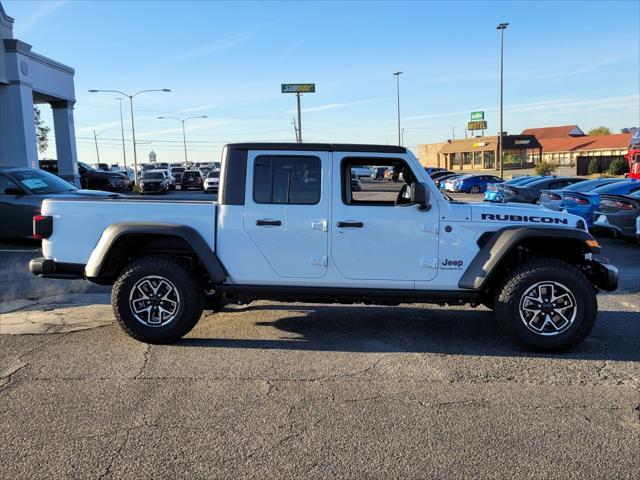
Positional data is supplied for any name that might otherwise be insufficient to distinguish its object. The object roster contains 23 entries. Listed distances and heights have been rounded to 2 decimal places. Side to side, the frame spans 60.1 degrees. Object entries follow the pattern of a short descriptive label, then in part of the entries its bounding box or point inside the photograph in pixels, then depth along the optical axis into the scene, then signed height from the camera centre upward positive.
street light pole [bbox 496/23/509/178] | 40.22 +6.79
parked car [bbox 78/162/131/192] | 33.27 -0.33
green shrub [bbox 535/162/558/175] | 56.84 -0.89
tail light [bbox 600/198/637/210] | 11.81 -1.00
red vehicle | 27.89 +0.09
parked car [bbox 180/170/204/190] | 41.31 -0.60
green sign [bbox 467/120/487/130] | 93.69 +6.28
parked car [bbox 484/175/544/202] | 20.33 -1.14
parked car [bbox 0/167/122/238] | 10.89 -0.47
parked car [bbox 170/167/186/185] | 53.07 +0.05
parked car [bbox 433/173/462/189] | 41.58 -1.08
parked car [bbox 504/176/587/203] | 19.03 -0.98
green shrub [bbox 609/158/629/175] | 49.06 -0.88
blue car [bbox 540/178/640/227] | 13.93 -0.99
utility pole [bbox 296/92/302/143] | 54.78 +5.38
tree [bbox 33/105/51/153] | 68.56 +5.09
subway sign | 68.56 +9.96
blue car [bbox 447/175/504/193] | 37.19 -1.40
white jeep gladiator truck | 5.07 -0.74
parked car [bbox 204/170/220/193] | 35.03 -0.72
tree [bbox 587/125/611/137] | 127.44 +6.45
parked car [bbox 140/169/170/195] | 34.97 -0.63
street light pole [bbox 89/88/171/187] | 45.05 +1.63
